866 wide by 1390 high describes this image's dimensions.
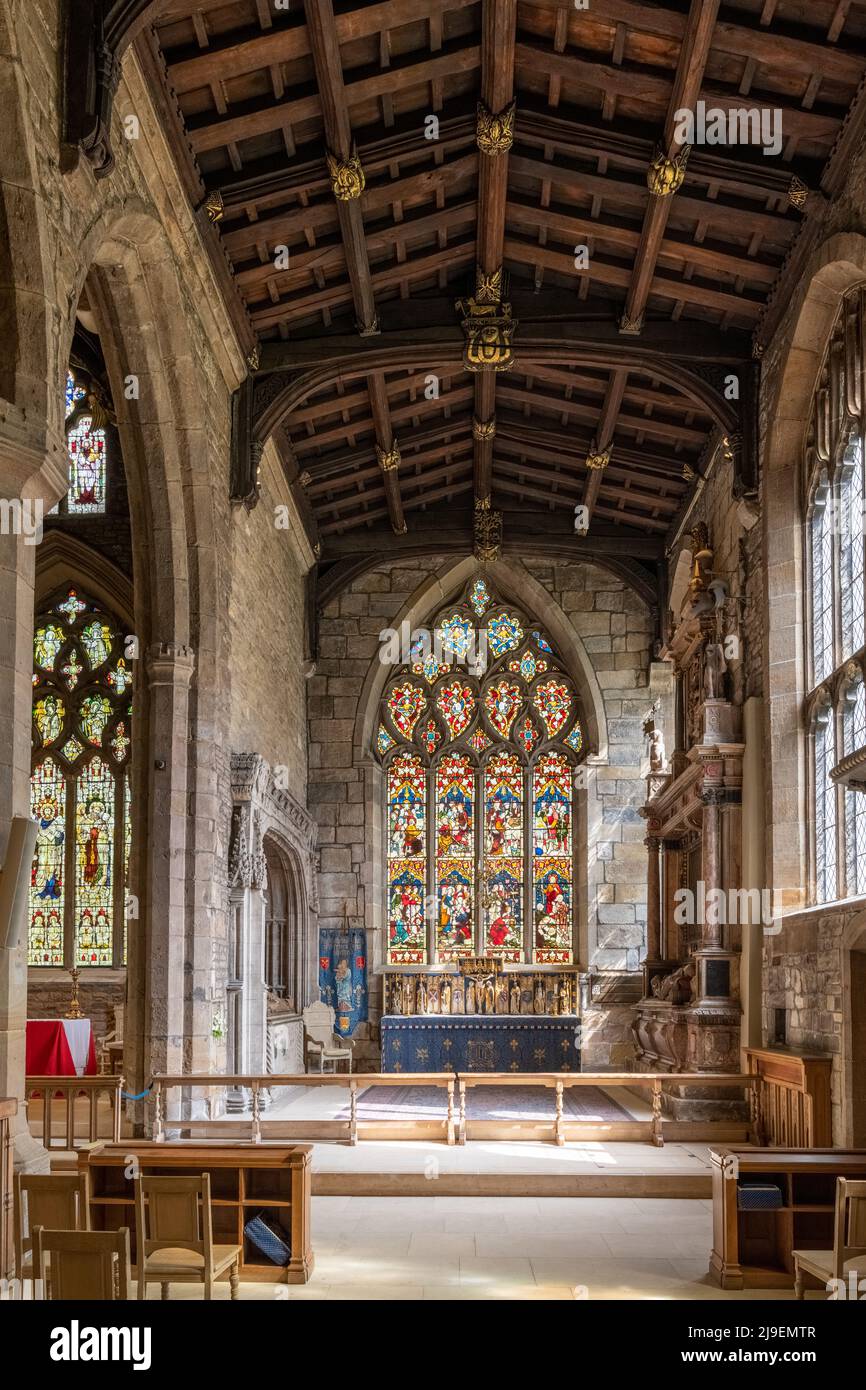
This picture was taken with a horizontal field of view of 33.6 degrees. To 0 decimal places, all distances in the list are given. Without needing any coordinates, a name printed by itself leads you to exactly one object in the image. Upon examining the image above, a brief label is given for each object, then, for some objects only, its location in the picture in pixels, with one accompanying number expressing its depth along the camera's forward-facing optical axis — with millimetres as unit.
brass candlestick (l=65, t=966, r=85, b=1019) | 13641
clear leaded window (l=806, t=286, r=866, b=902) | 9672
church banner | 17016
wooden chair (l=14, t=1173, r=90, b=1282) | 5379
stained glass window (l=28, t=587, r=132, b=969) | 15734
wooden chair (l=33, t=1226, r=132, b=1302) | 4516
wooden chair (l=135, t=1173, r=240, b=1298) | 5586
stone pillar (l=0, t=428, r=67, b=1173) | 6324
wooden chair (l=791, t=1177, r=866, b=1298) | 5344
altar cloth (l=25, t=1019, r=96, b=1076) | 12195
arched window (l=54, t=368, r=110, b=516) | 15797
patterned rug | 12180
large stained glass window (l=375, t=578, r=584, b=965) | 17828
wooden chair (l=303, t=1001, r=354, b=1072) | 16219
